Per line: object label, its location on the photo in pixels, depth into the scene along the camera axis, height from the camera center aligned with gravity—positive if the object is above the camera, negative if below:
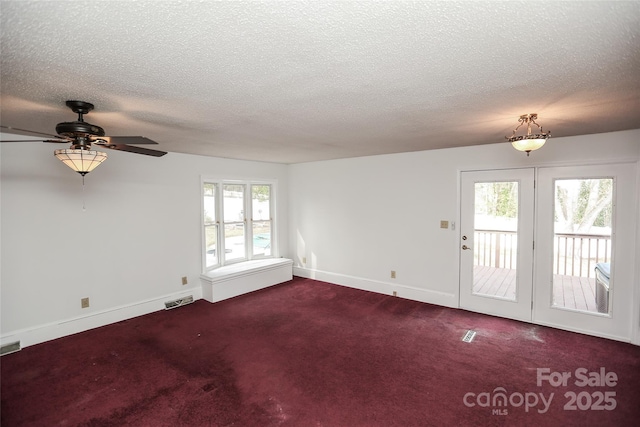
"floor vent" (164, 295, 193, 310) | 4.49 -1.46
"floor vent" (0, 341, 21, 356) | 3.19 -1.49
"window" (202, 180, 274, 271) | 5.21 -0.32
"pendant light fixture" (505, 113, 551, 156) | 2.54 +0.52
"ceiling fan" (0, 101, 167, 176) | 2.09 +0.46
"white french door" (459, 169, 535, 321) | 3.92 -0.54
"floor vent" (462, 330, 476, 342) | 3.46 -1.54
